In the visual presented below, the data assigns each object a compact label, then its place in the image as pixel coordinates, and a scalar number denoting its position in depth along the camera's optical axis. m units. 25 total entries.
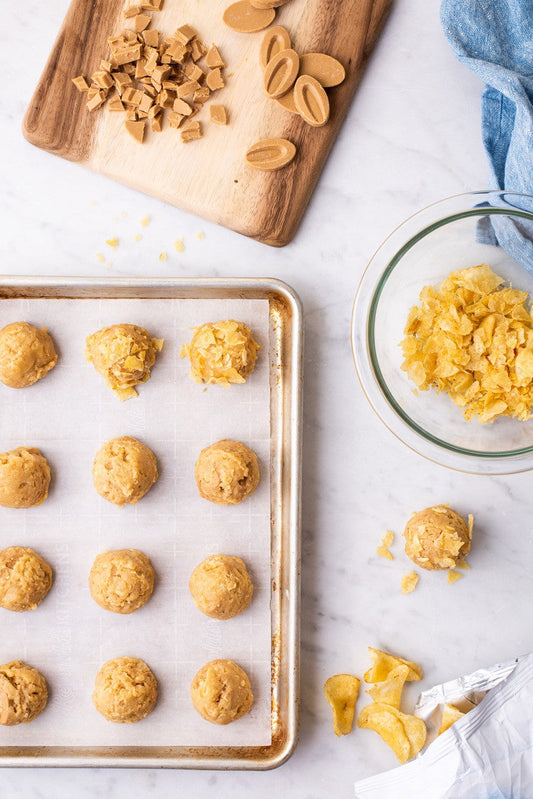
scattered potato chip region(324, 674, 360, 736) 0.96
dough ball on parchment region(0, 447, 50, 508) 0.93
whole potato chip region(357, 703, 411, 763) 0.95
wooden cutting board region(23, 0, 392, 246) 0.94
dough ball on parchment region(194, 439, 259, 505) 0.93
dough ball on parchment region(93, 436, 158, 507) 0.93
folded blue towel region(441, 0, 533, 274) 0.92
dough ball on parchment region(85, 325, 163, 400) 0.92
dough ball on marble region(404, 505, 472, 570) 0.94
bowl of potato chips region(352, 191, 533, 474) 0.90
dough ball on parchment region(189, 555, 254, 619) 0.93
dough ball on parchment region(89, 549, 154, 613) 0.93
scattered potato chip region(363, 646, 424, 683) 0.96
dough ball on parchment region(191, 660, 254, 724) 0.93
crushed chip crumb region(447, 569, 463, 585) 0.96
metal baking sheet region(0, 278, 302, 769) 0.94
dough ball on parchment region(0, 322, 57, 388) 0.92
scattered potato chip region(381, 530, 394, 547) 0.96
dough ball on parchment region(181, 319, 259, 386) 0.93
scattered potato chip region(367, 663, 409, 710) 0.95
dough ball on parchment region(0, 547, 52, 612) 0.93
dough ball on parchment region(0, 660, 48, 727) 0.93
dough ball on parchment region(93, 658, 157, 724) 0.93
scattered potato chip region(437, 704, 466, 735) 0.95
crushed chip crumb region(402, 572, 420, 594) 0.96
